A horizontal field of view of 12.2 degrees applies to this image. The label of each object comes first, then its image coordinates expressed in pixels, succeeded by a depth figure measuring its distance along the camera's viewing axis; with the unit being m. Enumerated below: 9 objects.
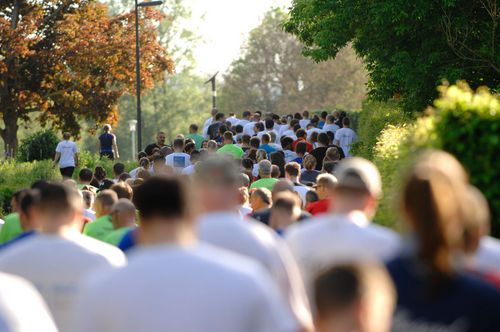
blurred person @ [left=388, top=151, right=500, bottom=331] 9.00
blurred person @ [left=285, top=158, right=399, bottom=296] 12.33
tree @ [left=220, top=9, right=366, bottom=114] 142.96
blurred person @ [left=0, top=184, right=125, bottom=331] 12.41
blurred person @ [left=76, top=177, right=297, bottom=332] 8.45
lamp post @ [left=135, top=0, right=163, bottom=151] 71.11
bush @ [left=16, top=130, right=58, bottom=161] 69.01
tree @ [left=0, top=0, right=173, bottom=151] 77.17
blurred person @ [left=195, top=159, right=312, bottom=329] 11.03
